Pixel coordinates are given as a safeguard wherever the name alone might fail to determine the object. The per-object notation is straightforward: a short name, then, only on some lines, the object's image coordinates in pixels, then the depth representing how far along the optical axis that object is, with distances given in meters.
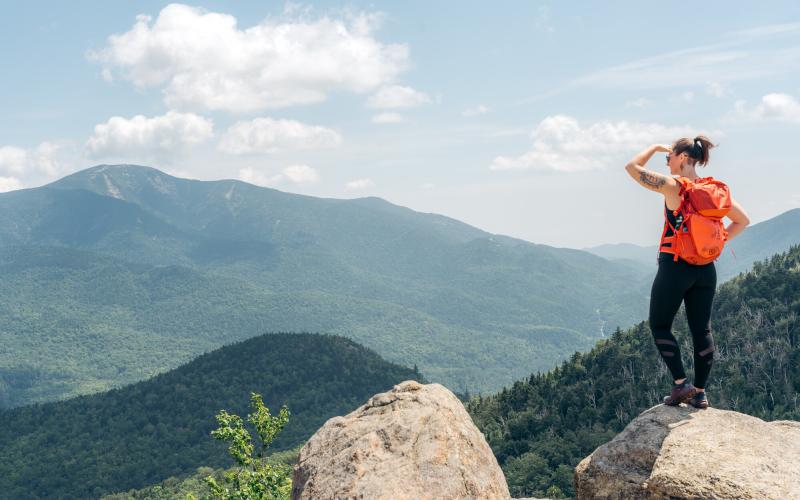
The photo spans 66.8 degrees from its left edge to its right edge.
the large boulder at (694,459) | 8.62
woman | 10.59
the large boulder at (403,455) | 9.28
